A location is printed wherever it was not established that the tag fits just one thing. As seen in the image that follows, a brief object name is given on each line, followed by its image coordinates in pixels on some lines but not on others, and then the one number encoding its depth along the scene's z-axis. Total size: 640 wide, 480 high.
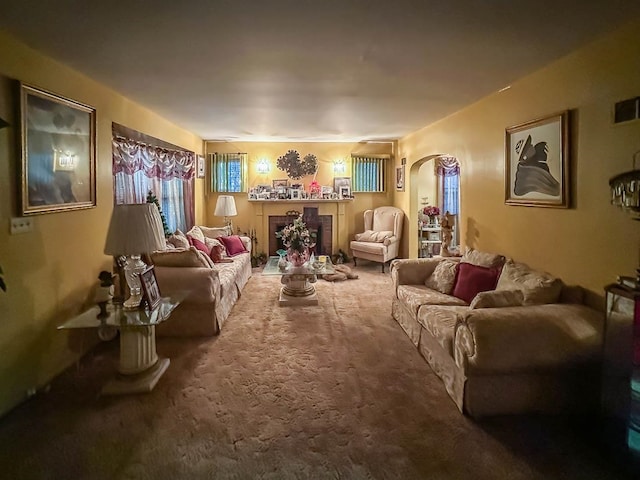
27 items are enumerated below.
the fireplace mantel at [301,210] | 7.63
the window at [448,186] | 8.04
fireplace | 7.68
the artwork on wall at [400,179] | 7.21
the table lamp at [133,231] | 2.75
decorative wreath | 7.62
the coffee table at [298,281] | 4.77
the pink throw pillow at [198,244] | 5.25
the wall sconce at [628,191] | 2.21
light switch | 2.55
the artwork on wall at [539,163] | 2.94
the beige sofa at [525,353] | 2.34
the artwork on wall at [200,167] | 7.03
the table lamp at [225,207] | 6.88
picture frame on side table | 2.91
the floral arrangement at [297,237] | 4.96
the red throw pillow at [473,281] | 3.45
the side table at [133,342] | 2.71
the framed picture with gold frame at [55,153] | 2.66
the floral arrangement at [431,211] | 7.04
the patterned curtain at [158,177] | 4.17
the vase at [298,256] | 5.02
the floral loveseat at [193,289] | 3.76
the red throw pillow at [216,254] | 5.40
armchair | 6.78
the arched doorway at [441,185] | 8.02
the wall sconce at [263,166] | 7.65
